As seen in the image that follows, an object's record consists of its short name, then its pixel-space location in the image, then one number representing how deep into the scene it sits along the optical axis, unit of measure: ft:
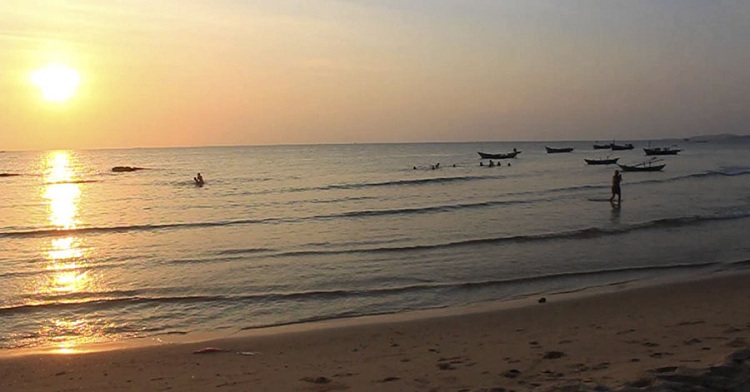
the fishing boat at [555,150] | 366.59
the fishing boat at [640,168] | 185.57
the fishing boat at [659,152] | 283.92
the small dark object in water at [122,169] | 273.64
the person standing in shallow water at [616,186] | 105.29
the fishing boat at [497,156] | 273.33
